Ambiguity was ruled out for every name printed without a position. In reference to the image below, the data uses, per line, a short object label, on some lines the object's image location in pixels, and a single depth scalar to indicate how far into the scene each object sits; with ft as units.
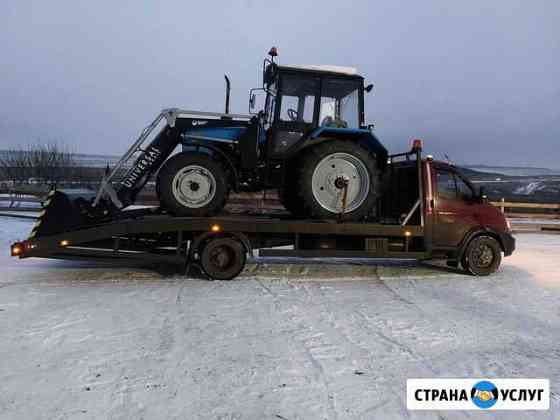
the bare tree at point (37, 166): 105.19
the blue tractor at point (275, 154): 22.33
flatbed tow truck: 21.31
